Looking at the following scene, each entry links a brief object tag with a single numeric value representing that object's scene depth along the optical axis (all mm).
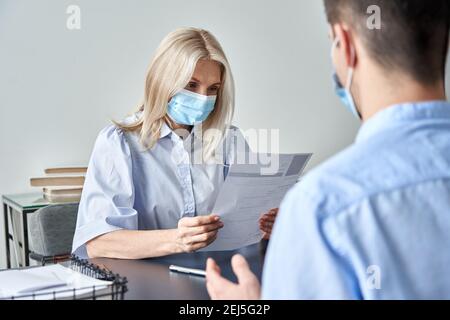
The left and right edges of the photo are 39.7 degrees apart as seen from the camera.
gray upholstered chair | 2346
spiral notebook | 1143
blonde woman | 1710
